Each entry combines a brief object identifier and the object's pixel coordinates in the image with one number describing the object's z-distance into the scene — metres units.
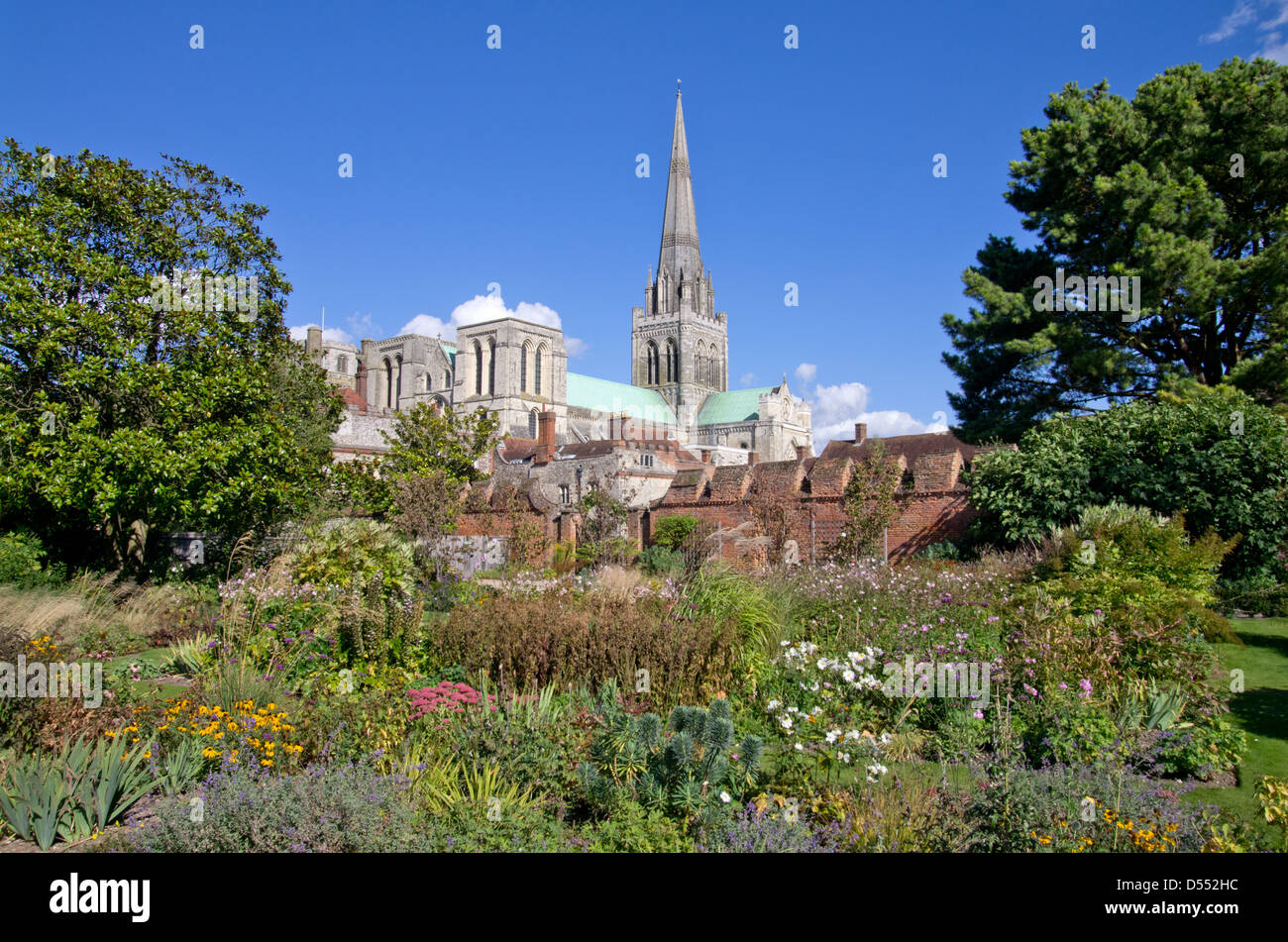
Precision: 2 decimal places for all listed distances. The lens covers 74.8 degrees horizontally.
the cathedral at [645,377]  83.50
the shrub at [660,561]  17.28
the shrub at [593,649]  7.21
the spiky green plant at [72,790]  4.55
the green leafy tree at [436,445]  20.53
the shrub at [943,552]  15.19
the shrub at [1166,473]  12.79
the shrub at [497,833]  4.29
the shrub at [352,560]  10.28
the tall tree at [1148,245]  17.27
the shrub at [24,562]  12.65
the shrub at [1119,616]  6.70
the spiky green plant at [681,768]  4.69
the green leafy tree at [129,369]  13.13
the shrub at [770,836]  4.12
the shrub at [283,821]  4.16
